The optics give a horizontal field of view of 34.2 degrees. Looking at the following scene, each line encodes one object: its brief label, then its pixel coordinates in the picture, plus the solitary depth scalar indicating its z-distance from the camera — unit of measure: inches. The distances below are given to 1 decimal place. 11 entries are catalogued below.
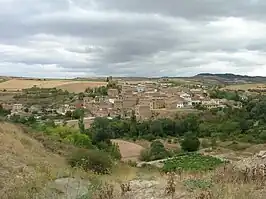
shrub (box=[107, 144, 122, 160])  1397.1
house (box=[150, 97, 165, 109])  3602.4
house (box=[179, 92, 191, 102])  3890.3
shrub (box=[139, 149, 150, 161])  1724.4
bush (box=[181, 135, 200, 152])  2032.5
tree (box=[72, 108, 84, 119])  3019.2
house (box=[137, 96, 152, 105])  3678.6
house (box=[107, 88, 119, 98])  4020.7
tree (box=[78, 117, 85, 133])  2092.6
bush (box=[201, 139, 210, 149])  2135.1
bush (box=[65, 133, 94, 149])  1190.3
